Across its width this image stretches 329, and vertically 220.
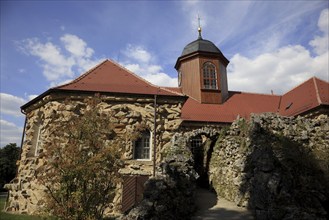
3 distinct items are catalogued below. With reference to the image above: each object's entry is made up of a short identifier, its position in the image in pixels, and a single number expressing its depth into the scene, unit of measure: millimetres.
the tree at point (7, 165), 34281
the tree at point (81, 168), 5668
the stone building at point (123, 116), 11367
